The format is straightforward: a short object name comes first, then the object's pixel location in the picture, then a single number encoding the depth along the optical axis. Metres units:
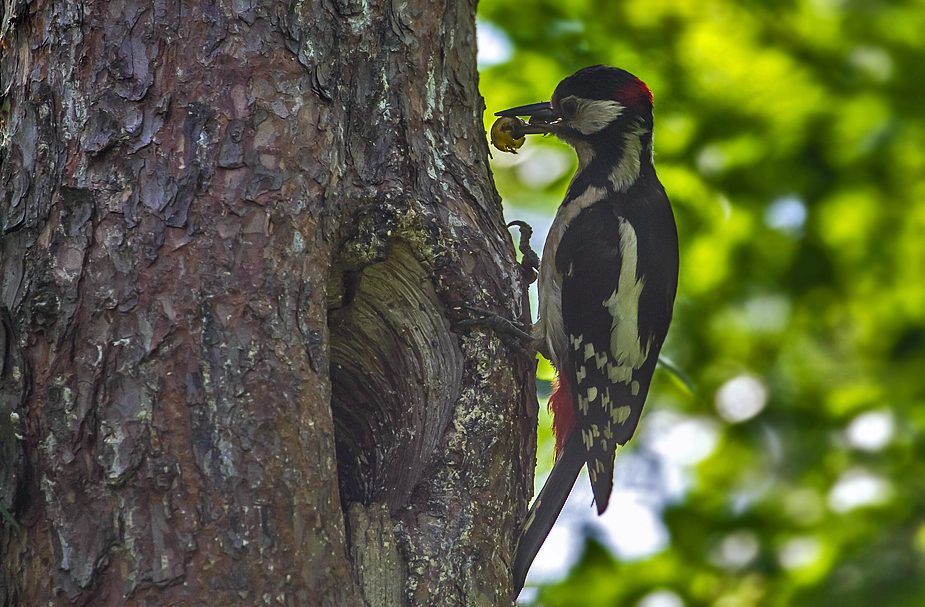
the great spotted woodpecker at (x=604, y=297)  6.78
